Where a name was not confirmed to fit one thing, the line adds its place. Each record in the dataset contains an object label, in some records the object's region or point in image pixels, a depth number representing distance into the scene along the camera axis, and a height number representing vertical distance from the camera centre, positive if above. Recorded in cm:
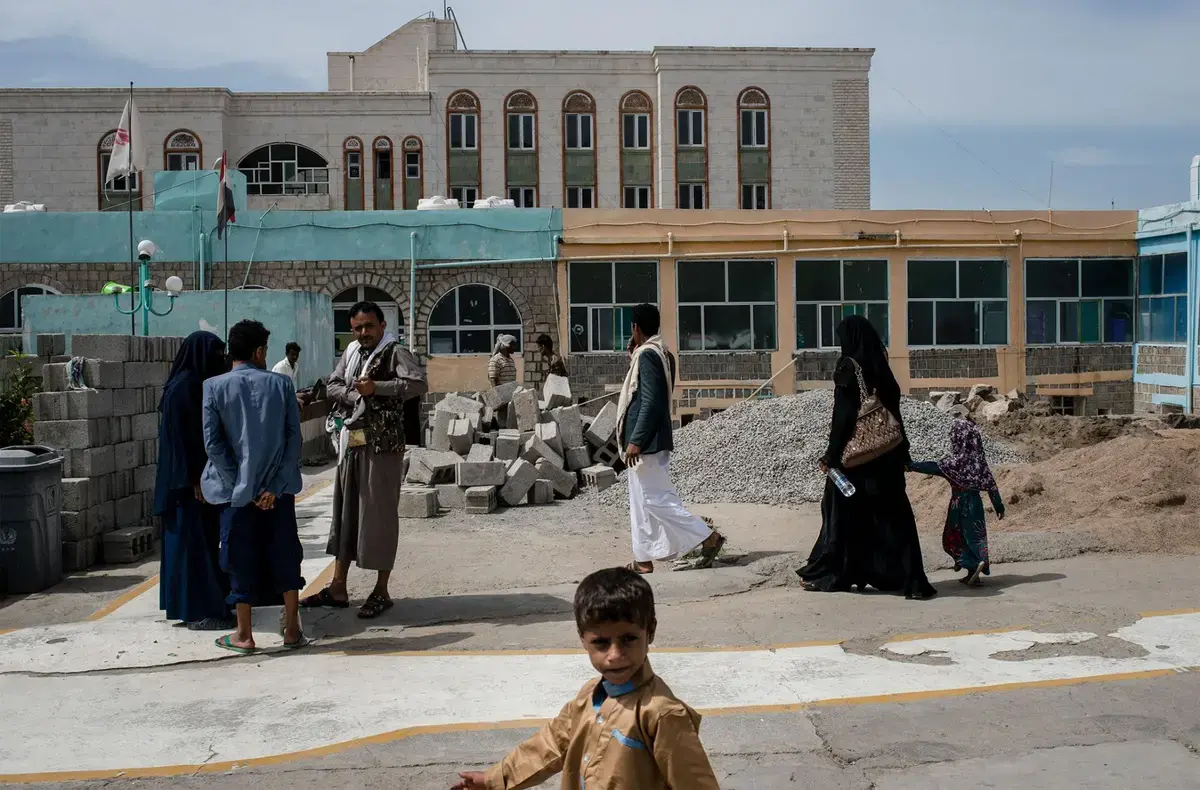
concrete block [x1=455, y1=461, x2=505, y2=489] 1155 -119
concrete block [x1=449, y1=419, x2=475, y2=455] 1300 -92
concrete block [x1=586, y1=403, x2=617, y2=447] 1344 -87
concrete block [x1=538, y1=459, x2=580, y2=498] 1239 -133
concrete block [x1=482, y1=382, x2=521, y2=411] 1469 -54
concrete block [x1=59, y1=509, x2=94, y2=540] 812 -115
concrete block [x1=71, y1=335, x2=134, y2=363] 870 +9
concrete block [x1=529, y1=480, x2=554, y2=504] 1216 -146
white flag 1911 +347
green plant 934 -40
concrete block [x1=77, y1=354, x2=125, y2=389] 850 -11
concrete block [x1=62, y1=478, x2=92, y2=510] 816 -94
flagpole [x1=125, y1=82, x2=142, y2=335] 1825 +173
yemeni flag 1986 +272
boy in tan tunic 263 -86
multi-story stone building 4178 +800
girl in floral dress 699 -90
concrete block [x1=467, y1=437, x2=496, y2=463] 1201 -104
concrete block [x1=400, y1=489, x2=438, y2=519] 1103 -141
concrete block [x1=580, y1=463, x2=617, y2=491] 1275 -137
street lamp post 1745 +105
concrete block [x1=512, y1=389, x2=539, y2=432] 1401 -68
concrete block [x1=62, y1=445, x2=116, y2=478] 834 -75
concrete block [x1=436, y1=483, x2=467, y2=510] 1155 -140
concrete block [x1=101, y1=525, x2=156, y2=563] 851 -137
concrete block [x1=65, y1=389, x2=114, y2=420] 830 -32
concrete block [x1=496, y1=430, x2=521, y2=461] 1263 -102
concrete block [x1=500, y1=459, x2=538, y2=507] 1184 -132
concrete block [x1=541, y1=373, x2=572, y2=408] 1550 -52
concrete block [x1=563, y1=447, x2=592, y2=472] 1332 -120
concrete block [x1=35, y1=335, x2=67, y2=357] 891 +12
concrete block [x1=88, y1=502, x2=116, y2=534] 844 -117
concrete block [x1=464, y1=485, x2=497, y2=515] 1135 -142
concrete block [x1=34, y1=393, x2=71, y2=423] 826 -34
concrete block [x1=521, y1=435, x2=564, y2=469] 1252 -108
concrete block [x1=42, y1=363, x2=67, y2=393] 839 -12
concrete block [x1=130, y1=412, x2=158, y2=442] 920 -55
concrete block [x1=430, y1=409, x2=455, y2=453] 1338 -88
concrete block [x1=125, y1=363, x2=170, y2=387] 907 -12
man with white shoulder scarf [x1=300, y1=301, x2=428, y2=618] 645 -54
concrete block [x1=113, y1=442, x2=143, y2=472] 889 -75
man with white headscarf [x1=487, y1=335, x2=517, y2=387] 1677 -13
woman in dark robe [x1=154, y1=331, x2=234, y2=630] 620 -81
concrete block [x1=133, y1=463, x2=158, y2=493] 923 -96
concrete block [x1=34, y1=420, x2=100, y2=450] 827 -54
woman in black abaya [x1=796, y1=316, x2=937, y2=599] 668 -92
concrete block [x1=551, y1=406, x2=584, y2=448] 1344 -83
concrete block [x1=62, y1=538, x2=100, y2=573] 814 -138
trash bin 751 -105
